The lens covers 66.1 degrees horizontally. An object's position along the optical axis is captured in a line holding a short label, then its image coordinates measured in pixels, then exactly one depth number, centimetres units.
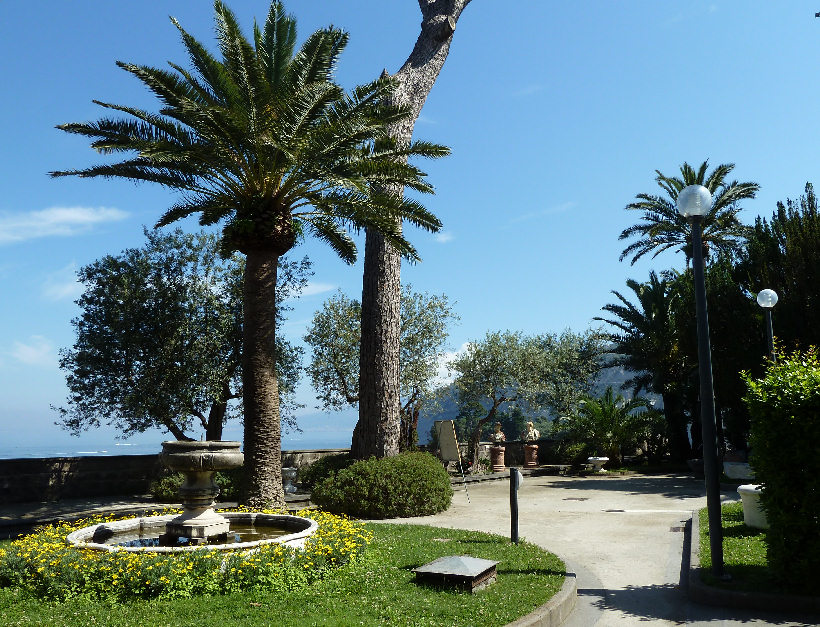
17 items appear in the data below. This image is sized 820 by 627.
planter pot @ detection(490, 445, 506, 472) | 2503
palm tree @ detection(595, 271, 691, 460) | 2738
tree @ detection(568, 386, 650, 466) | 2530
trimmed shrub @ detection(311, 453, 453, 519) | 1270
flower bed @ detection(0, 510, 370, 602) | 611
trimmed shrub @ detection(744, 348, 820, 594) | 600
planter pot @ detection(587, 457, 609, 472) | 2366
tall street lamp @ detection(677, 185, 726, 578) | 673
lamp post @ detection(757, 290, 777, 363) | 1293
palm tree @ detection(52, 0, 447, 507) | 1198
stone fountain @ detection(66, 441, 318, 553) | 762
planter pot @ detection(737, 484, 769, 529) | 908
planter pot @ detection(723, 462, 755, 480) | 1747
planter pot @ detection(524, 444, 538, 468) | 2622
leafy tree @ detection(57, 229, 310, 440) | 1852
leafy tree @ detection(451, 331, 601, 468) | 3142
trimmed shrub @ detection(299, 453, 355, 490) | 1456
